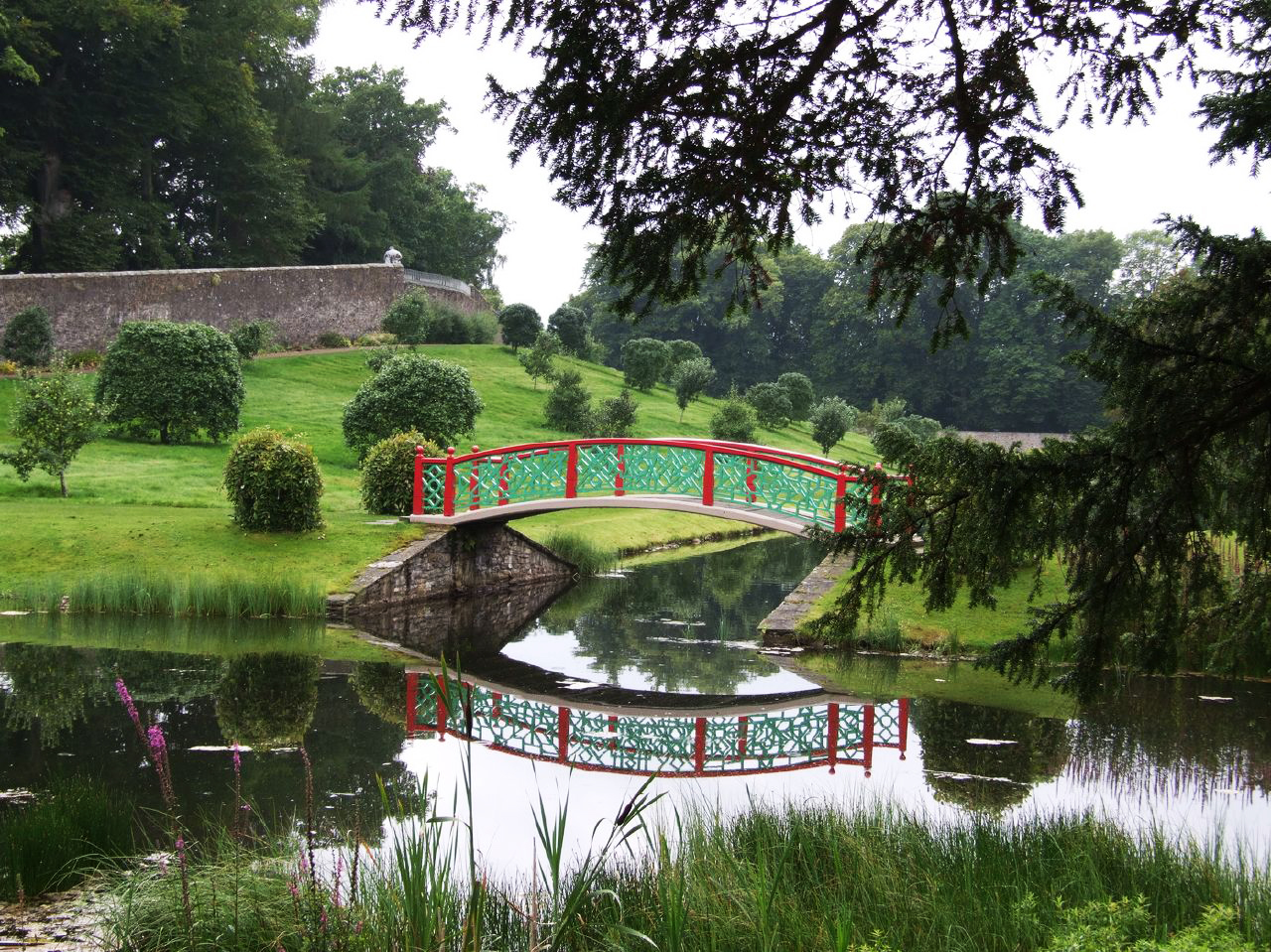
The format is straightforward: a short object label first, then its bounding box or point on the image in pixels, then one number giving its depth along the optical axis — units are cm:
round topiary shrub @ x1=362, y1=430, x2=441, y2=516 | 1859
